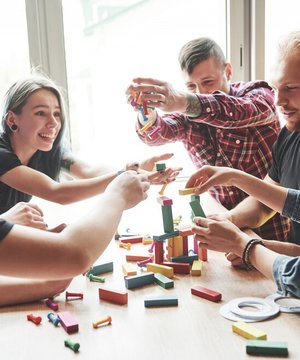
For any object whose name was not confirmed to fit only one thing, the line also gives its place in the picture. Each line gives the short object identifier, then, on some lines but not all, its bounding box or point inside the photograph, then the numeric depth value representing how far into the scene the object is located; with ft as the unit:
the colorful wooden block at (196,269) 3.50
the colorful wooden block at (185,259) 3.73
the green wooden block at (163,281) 3.27
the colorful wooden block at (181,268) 3.57
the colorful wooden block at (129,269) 3.52
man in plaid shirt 4.83
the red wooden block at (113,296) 3.03
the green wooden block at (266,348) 2.37
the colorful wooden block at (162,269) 3.48
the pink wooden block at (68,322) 2.65
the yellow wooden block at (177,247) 3.81
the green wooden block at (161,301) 2.97
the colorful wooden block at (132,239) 4.38
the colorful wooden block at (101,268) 3.56
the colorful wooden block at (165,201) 3.89
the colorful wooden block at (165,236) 3.71
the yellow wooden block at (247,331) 2.51
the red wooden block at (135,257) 3.91
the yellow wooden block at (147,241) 4.35
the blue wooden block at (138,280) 3.28
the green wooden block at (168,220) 3.81
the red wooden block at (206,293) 3.03
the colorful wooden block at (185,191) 3.89
